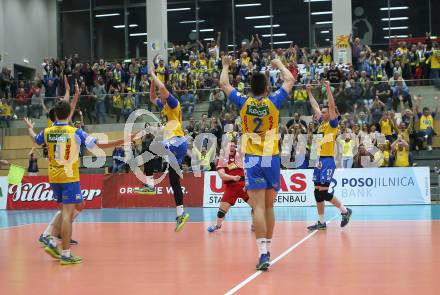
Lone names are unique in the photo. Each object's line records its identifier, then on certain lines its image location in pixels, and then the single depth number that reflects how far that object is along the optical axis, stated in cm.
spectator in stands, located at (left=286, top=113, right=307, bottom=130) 2239
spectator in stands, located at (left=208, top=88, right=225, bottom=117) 2367
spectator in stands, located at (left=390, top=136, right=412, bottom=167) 2123
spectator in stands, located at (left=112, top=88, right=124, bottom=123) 2519
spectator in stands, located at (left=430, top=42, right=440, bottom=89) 2575
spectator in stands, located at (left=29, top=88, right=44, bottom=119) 2566
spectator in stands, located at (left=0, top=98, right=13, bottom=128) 2569
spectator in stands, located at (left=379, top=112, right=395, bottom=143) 2200
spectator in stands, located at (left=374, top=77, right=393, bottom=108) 2266
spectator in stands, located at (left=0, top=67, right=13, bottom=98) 3047
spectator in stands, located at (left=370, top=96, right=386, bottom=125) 2227
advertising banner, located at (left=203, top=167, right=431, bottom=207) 2038
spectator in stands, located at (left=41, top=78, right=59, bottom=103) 2983
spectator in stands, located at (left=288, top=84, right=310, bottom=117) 2283
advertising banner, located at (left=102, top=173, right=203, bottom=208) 2167
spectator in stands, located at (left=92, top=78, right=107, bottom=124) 2506
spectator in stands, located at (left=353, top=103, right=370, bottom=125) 2233
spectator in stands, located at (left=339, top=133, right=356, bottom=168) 2122
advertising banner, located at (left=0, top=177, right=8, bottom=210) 2288
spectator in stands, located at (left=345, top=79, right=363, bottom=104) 2269
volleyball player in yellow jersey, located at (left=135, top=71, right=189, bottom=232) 1147
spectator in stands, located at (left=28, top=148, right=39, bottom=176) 2381
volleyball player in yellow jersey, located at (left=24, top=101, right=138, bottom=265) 909
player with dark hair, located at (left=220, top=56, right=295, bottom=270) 818
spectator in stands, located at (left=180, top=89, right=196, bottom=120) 2406
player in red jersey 1257
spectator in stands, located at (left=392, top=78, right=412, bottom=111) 2259
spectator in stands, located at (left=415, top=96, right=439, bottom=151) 2217
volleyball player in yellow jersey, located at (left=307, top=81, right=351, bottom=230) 1247
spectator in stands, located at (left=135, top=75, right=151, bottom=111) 2462
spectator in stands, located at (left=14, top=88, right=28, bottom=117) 2570
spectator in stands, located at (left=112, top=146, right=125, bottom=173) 2342
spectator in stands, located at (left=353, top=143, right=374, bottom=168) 2108
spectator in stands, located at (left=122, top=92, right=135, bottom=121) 2503
